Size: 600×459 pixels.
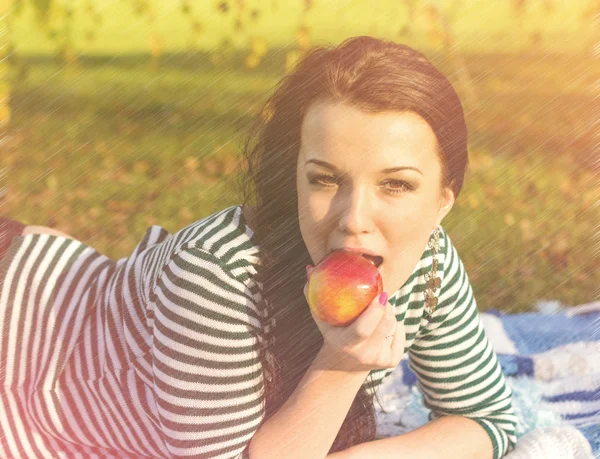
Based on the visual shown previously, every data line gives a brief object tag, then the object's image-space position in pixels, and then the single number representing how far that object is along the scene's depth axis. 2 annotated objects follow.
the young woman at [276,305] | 1.62
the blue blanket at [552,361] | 2.60
